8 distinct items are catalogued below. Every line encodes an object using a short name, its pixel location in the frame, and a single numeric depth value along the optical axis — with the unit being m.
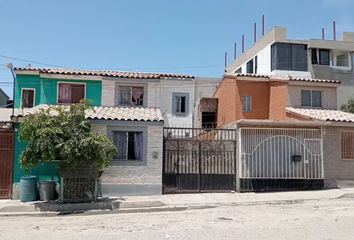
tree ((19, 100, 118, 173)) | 11.66
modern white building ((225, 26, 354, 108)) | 34.16
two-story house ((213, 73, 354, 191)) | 14.79
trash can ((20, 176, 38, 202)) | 13.12
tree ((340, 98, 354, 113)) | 29.47
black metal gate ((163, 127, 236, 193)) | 14.65
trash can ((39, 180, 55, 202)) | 13.16
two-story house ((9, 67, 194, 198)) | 14.20
